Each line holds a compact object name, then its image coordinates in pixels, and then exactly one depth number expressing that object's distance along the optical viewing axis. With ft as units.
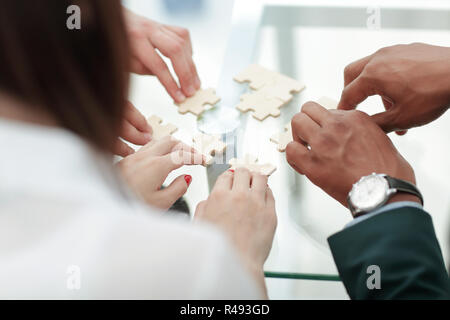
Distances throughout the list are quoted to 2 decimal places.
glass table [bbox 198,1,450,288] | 3.69
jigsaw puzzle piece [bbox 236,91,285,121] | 4.22
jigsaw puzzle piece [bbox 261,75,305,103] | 4.33
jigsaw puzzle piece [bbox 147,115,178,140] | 4.14
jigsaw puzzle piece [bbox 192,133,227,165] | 3.98
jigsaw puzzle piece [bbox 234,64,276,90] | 4.43
